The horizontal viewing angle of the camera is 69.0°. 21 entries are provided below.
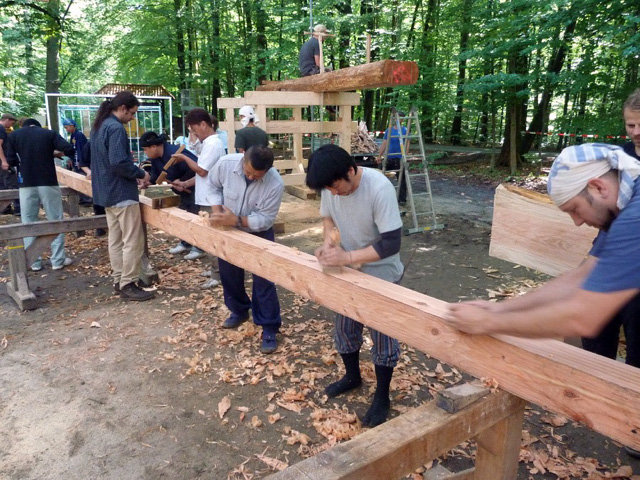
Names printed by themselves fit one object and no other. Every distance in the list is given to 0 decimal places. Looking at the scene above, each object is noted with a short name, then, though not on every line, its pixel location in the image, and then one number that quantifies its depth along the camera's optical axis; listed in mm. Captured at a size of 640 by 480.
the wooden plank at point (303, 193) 8422
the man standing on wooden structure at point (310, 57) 8359
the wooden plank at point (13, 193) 6637
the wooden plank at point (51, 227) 4806
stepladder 7734
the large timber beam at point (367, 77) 5910
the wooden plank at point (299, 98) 6812
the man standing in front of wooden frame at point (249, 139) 4000
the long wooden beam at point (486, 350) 1405
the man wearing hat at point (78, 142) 8266
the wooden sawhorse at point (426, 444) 1339
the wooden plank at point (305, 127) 7133
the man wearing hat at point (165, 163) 5688
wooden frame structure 6871
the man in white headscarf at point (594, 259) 1197
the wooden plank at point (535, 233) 2354
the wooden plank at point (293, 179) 7396
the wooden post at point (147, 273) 5457
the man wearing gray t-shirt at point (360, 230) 2471
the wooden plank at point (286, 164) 7796
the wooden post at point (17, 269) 5000
